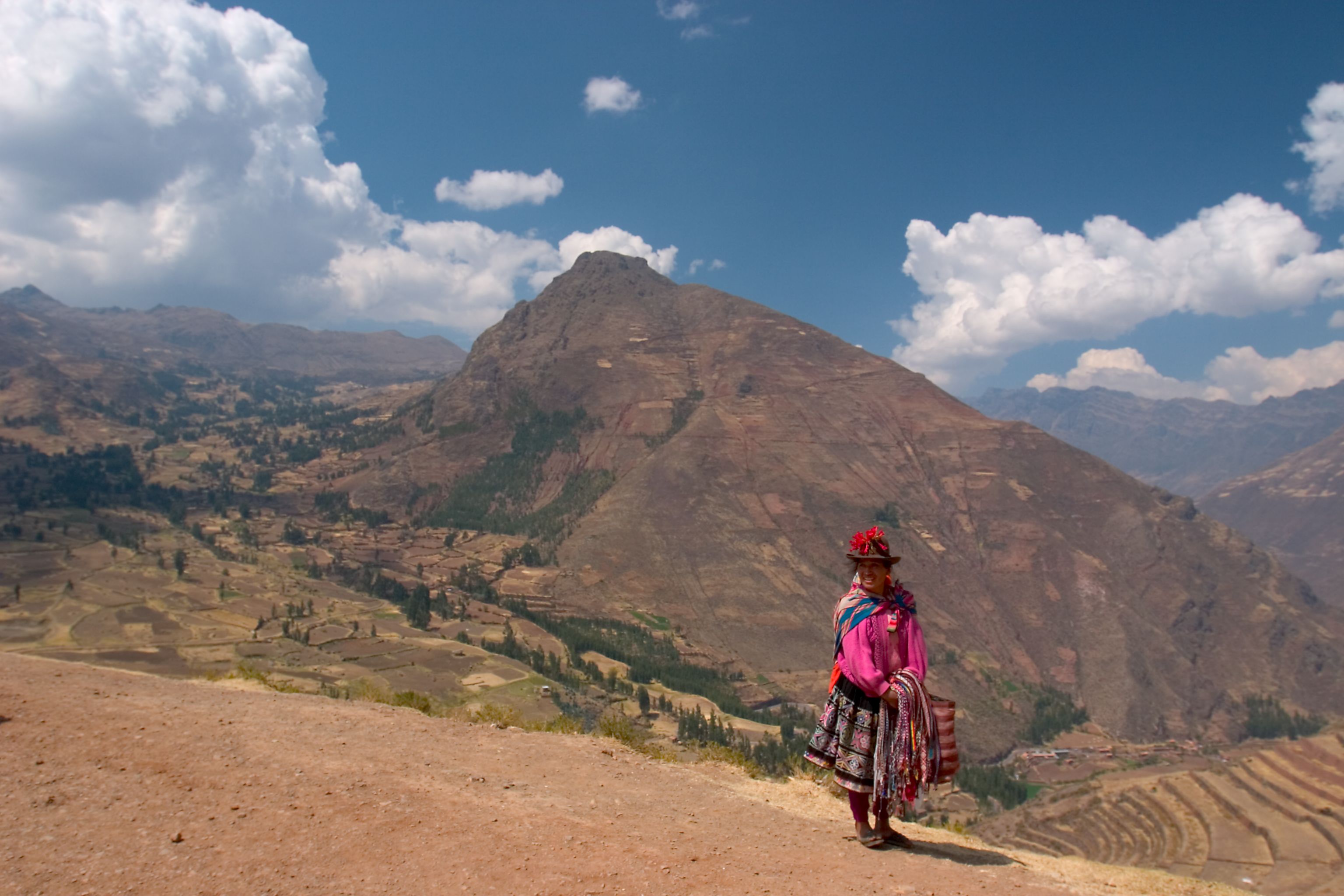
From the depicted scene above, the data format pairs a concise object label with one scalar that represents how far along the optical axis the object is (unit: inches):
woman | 312.3
